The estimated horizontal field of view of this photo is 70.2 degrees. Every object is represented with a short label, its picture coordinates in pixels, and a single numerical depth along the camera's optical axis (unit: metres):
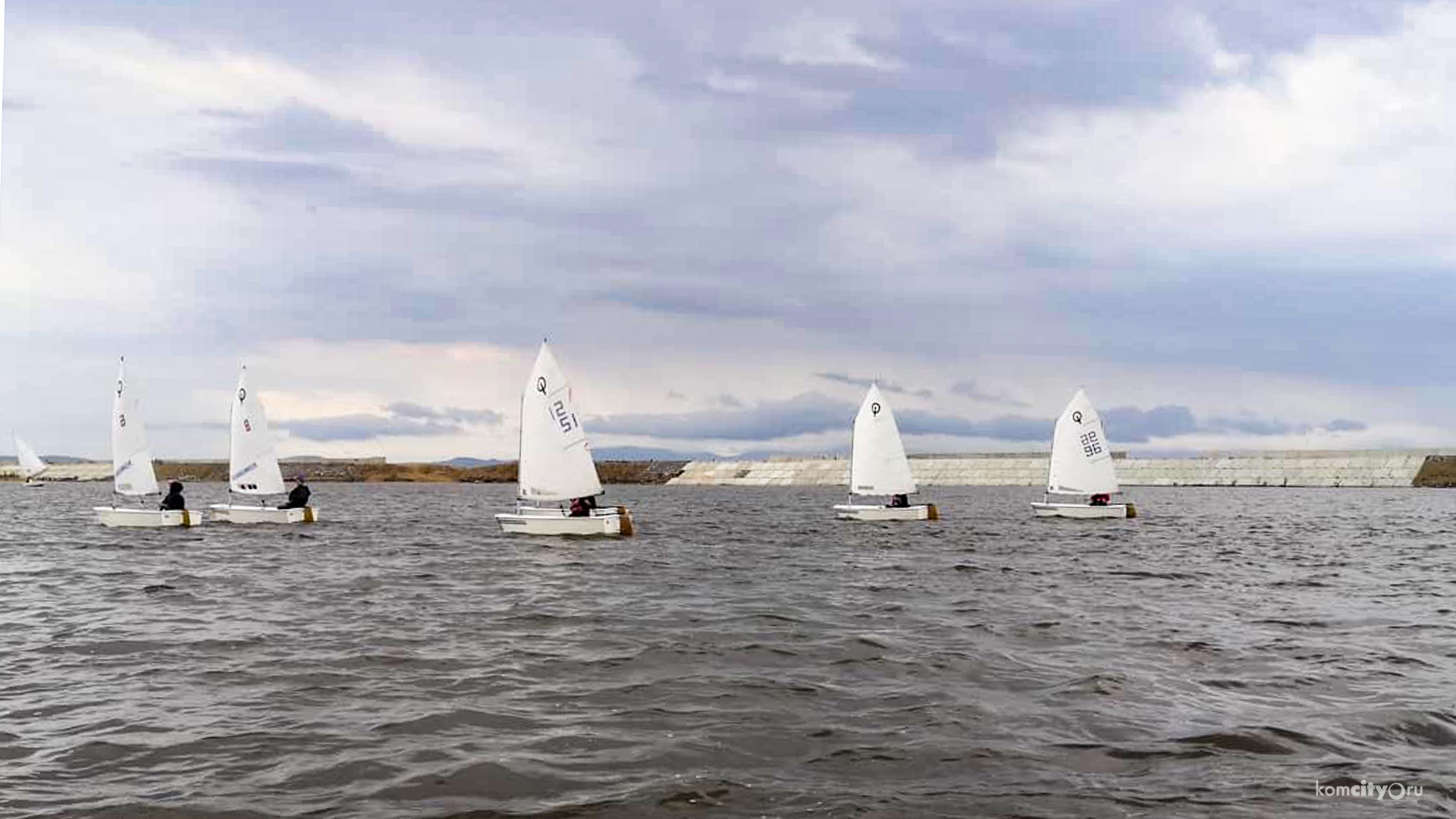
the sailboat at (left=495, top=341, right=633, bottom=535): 41.72
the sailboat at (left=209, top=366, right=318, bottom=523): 50.19
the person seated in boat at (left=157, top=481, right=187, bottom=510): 47.94
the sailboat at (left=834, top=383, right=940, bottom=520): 56.38
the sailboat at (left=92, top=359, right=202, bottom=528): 47.94
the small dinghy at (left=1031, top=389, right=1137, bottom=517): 59.88
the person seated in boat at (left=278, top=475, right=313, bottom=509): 51.16
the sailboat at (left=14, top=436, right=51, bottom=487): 160.25
